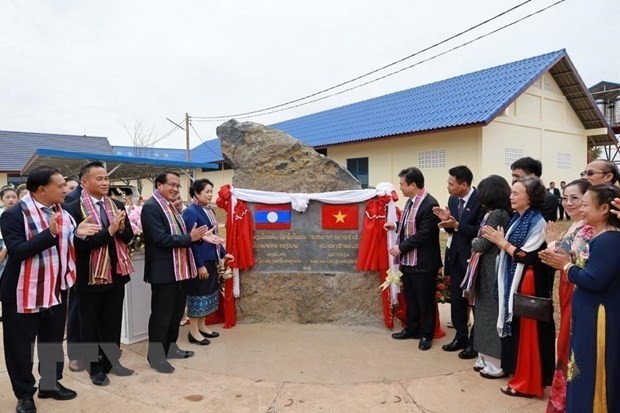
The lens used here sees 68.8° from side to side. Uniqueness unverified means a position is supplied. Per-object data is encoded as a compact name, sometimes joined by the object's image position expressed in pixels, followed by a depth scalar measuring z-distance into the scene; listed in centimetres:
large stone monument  497
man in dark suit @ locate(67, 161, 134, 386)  343
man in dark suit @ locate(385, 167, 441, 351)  431
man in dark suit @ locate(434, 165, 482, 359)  396
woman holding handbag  321
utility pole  2245
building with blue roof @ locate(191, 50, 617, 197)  1279
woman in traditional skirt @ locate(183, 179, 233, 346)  436
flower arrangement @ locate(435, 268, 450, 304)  460
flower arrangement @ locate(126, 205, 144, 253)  434
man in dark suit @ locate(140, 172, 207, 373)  370
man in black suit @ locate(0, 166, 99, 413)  289
